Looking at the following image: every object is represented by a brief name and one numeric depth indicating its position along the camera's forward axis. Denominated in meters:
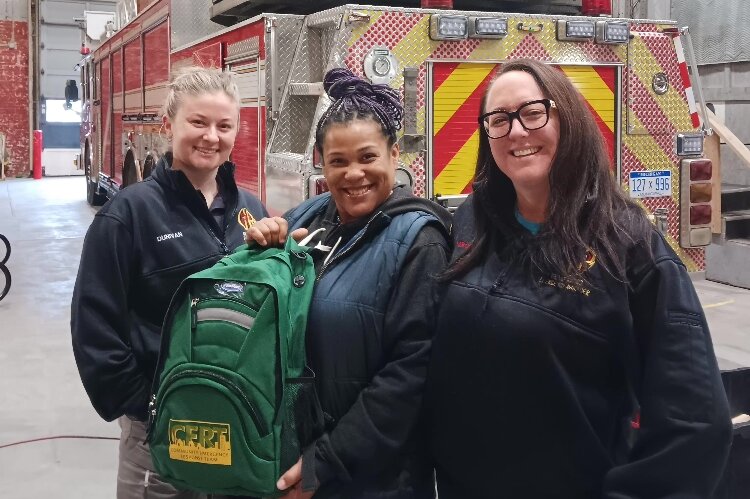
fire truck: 3.69
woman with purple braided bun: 1.55
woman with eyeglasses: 1.36
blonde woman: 1.84
